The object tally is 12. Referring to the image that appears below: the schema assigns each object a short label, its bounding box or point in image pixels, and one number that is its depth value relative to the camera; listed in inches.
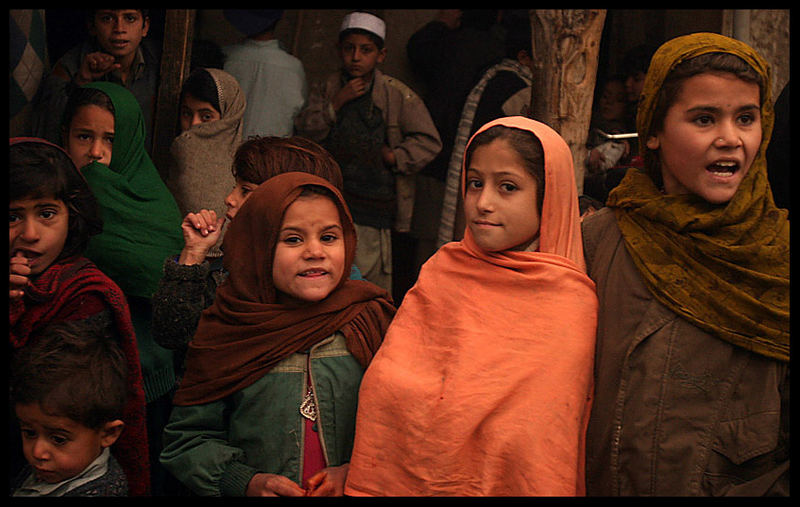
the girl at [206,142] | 157.3
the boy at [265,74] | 183.8
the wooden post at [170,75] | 178.5
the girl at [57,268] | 104.7
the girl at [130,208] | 125.7
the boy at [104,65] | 154.7
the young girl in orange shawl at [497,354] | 80.4
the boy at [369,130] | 180.2
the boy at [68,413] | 94.8
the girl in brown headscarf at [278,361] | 89.3
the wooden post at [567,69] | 142.9
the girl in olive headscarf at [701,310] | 79.4
